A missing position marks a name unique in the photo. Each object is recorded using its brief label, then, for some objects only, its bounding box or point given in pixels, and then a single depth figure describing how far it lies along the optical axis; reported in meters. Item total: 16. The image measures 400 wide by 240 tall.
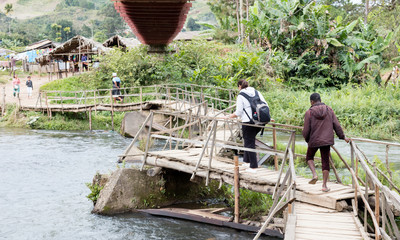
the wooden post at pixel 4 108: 24.62
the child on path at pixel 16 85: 26.08
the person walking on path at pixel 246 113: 7.81
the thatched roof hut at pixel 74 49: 34.41
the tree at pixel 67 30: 68.49
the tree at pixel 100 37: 65.14
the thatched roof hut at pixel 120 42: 35.74
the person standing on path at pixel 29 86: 27.27
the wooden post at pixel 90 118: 22.12
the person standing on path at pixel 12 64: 37.24
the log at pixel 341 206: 6.72
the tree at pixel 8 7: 75.84
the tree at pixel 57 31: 67.71
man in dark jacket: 6.78
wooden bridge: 5.57
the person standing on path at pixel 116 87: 21.59
